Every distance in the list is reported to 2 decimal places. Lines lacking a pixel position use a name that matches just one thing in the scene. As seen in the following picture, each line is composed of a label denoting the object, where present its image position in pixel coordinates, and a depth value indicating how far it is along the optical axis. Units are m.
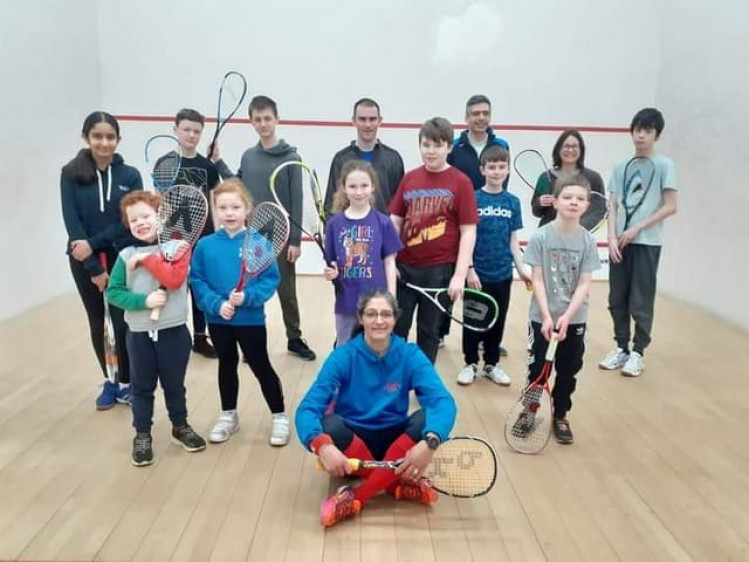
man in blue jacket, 3.07
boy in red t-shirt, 2.37
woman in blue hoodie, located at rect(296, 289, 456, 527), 1.82
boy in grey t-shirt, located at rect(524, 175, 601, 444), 2.23
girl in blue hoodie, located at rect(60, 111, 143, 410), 2.37
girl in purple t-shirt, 2.25
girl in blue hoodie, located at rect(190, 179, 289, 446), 2.17
